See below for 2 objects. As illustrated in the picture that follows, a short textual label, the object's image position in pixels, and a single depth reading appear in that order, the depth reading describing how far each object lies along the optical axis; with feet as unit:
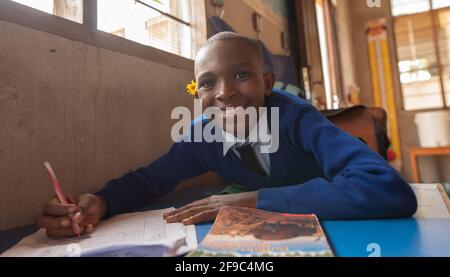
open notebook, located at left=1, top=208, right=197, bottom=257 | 0.86
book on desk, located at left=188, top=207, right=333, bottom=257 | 0.77
